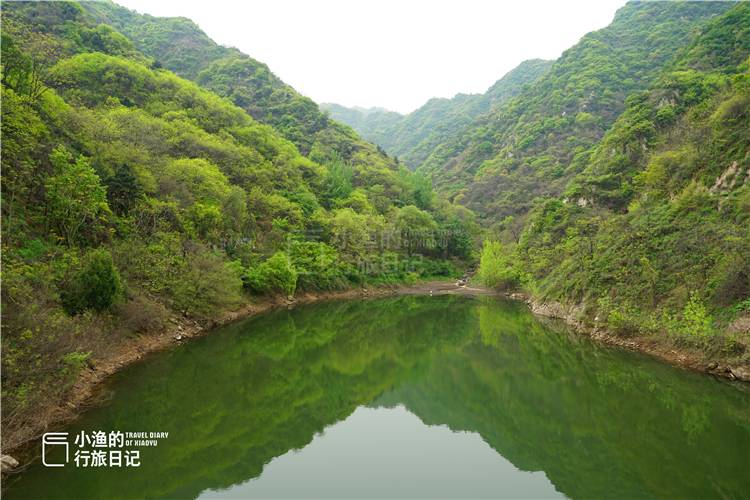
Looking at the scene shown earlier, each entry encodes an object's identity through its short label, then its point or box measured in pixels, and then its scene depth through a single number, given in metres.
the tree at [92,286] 16.53
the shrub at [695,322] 18.47
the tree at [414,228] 61.75
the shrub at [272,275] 34.56
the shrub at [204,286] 24.62
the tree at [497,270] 52.50
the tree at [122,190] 25.25
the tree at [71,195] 19.84
